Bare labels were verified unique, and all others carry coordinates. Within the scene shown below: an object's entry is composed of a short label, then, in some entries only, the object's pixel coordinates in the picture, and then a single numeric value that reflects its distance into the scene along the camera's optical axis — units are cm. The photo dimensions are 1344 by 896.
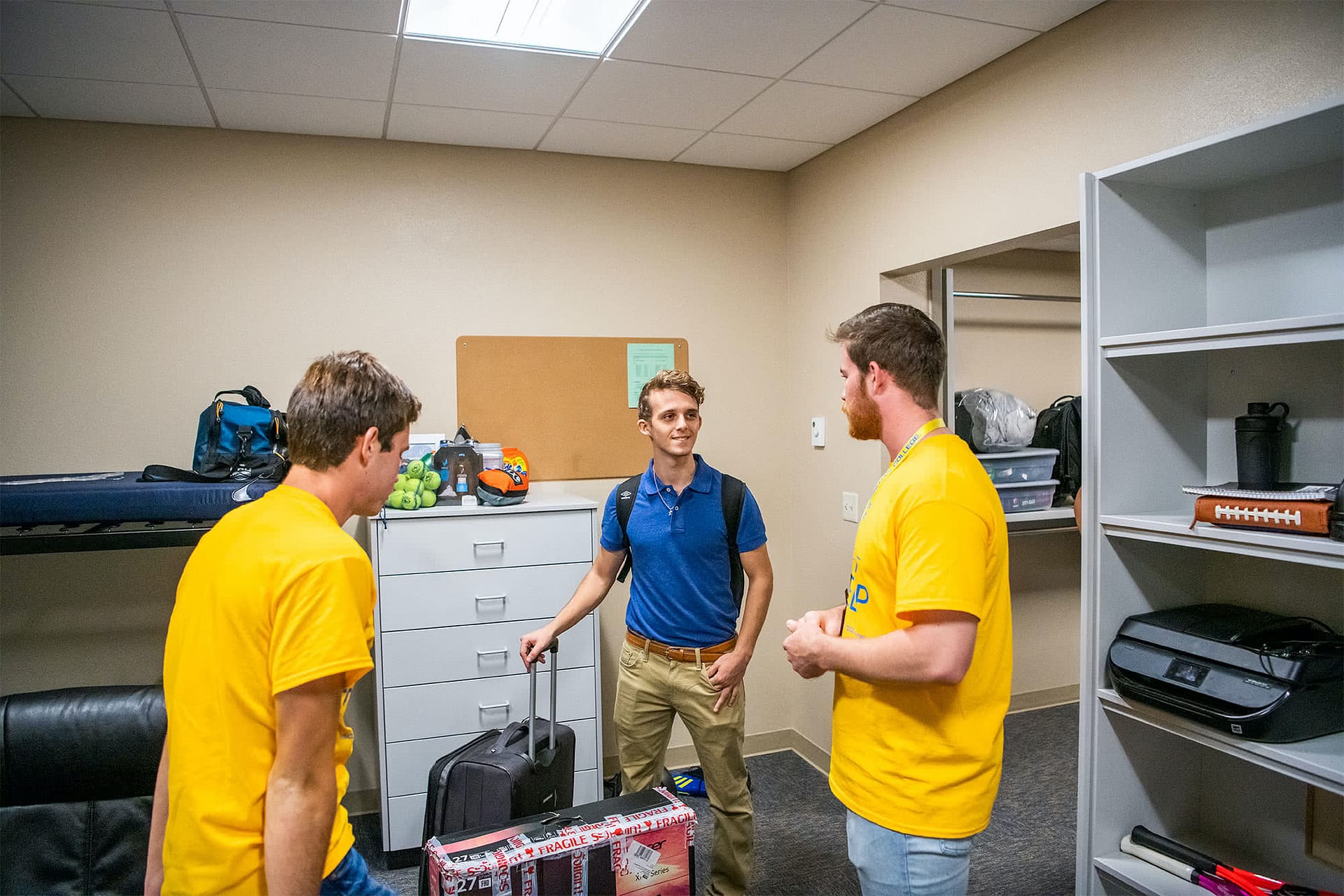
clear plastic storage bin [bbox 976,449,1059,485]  331
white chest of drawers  266
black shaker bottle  163
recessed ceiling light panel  213
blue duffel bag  242
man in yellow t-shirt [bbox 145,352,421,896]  108
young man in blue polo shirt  226
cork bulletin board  322
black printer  143
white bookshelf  163
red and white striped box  174
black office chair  197
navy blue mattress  219
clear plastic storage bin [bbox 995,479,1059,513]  334
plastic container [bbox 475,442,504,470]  295
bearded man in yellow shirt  131
